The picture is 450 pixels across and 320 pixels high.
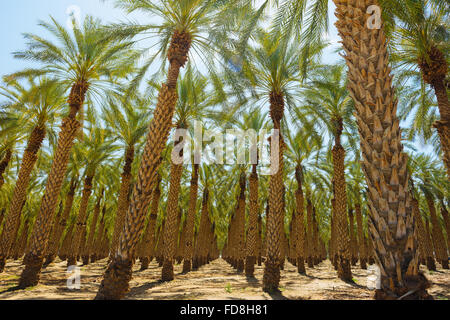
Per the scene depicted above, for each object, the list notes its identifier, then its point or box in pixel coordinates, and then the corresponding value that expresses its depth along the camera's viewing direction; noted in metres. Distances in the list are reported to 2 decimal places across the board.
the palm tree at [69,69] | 10.66
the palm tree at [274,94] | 10.90
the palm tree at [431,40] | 9.25
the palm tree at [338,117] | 13.46
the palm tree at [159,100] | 7.00
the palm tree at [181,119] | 13.52
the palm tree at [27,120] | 14.00
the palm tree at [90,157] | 18.16
